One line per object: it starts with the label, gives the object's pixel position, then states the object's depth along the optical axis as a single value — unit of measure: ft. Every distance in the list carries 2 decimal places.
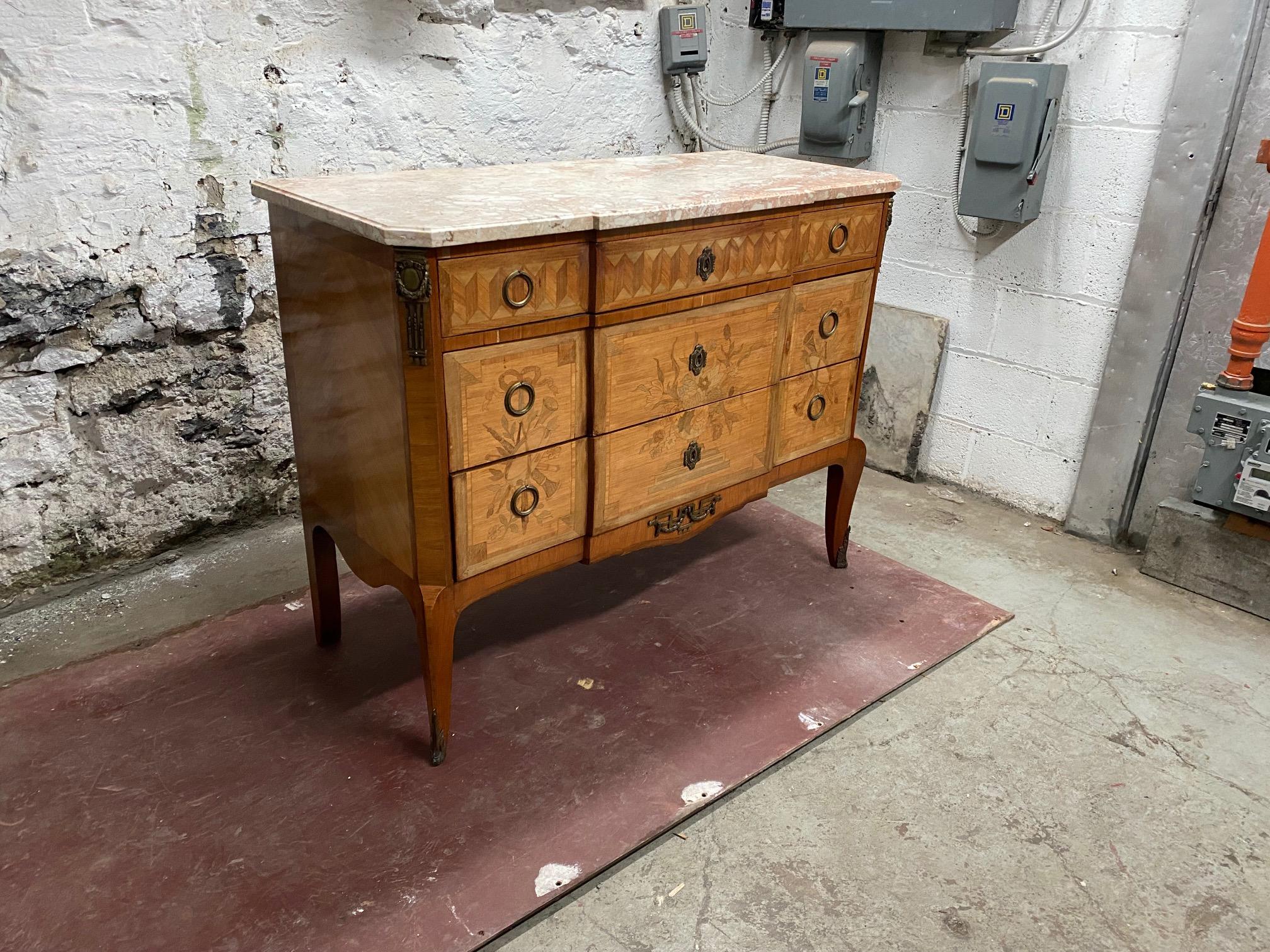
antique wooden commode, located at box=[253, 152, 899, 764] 5.01
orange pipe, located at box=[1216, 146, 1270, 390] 7.20
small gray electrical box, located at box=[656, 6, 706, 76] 10.02
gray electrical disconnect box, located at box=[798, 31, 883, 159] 9.41
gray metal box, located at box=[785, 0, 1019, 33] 8.30
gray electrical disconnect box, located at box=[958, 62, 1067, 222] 8.18
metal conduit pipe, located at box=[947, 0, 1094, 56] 8.03
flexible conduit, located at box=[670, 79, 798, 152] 10.57
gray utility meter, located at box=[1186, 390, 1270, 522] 7.39
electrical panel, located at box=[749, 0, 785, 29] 10.05
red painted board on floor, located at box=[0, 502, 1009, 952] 4.90
